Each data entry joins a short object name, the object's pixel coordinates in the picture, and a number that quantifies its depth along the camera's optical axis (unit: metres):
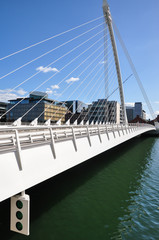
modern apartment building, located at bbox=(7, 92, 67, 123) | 105.63
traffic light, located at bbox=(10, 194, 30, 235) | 4.79
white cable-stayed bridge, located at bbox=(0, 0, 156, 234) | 4.80
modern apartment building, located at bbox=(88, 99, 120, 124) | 106.64
